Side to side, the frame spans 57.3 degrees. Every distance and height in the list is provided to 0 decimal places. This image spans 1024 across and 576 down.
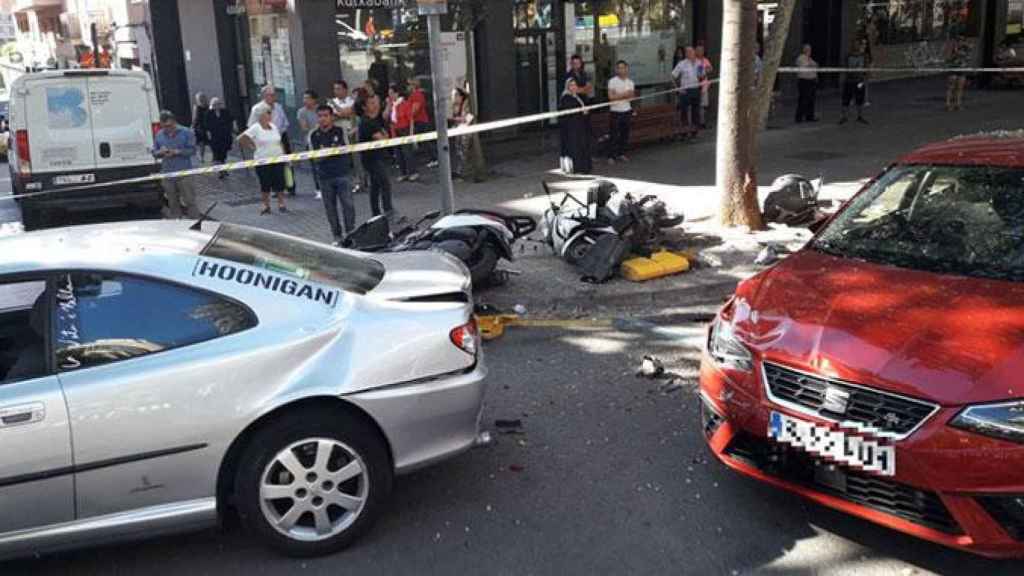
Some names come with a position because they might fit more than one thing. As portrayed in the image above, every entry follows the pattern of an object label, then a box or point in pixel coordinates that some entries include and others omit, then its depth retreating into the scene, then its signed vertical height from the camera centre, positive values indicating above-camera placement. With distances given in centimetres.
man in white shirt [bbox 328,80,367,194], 1455 -94
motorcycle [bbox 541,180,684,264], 870 -167
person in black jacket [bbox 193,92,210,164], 1781 -116
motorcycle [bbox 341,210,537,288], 795 -161
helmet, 973 -169
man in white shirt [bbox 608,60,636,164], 1555 -117
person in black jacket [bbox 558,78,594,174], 1424 -134
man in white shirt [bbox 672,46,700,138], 1789 -101
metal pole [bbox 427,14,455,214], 874 -63
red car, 342 -131
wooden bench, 1633 -147
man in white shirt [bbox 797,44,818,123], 1848 -105
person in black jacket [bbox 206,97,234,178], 1745 -132
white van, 1285 -104
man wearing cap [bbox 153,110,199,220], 1253 -125
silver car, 369 -134
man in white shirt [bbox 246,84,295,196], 1372 -86
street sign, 840 +36
